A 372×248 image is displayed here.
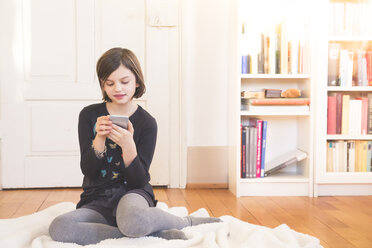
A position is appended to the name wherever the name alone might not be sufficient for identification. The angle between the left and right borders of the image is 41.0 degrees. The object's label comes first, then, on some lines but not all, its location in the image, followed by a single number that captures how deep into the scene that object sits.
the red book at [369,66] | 2.84
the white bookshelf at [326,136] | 2.78
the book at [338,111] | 2.86
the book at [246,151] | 2.83
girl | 1.66
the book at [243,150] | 2.84
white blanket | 1.63
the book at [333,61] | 2.83
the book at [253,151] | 2.83
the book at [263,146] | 2.84
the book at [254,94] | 2.80
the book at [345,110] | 2.86
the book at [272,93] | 2.80
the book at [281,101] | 2.78
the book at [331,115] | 2.85
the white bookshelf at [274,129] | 2.80
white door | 2.96
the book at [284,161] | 2.91
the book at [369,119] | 2.87
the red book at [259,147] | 2.84
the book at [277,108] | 2.79
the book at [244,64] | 2.82
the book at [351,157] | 2.88
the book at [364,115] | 2.87
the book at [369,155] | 2.88
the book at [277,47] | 2.81
